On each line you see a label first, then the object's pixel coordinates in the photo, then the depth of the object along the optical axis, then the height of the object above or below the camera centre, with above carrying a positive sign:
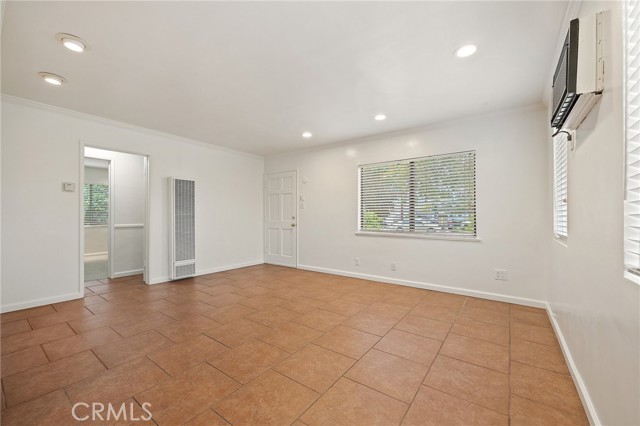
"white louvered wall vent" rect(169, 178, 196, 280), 4.49 -0.29
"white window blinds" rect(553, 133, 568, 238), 2.31 +0.25
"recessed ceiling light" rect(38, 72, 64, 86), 2.55 +1.33
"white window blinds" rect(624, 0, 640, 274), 0.96 +0.28
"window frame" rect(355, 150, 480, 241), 3.65 -0.11
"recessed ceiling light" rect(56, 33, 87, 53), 2.00 +1.33
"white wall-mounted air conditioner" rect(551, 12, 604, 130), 1.25 +0.73
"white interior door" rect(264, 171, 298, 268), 5.68 -0.16
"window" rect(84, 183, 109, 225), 6.68 +0.21
